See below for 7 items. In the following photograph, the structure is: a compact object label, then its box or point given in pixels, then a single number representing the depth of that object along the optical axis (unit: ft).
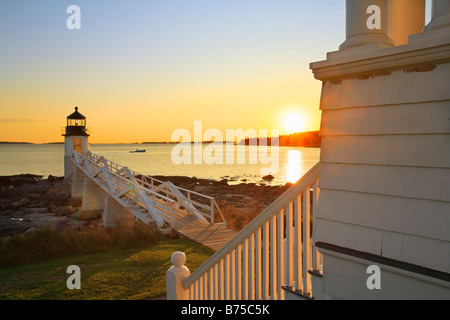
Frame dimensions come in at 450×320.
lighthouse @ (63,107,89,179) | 109.60
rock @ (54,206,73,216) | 83.50
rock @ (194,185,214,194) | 109.97
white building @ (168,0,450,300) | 7.10
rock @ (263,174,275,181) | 180.96
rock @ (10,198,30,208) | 89.36
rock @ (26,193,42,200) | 100.63
